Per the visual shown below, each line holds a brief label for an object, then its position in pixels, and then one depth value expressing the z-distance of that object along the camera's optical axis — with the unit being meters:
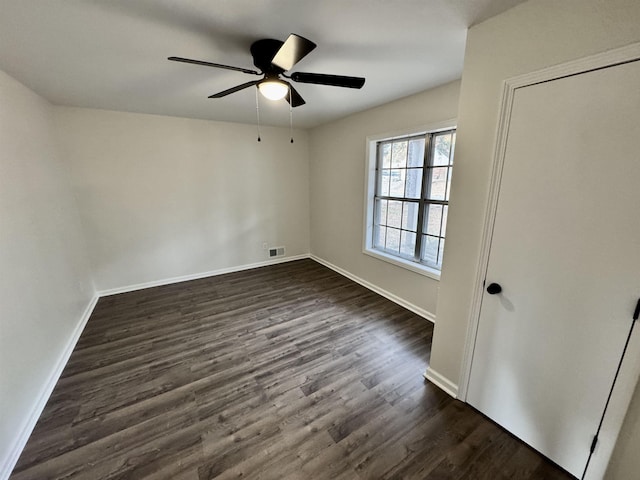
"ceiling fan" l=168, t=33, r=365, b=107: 1.53
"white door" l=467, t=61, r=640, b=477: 1.11
